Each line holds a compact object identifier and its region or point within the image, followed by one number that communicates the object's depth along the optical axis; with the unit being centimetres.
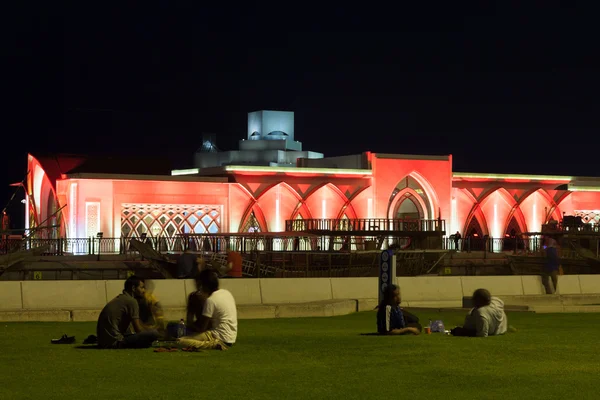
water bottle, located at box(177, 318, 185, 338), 1540
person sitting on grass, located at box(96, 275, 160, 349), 1477
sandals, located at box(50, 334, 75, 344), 1580
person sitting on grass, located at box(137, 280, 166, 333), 1545
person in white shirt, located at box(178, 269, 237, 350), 1467
